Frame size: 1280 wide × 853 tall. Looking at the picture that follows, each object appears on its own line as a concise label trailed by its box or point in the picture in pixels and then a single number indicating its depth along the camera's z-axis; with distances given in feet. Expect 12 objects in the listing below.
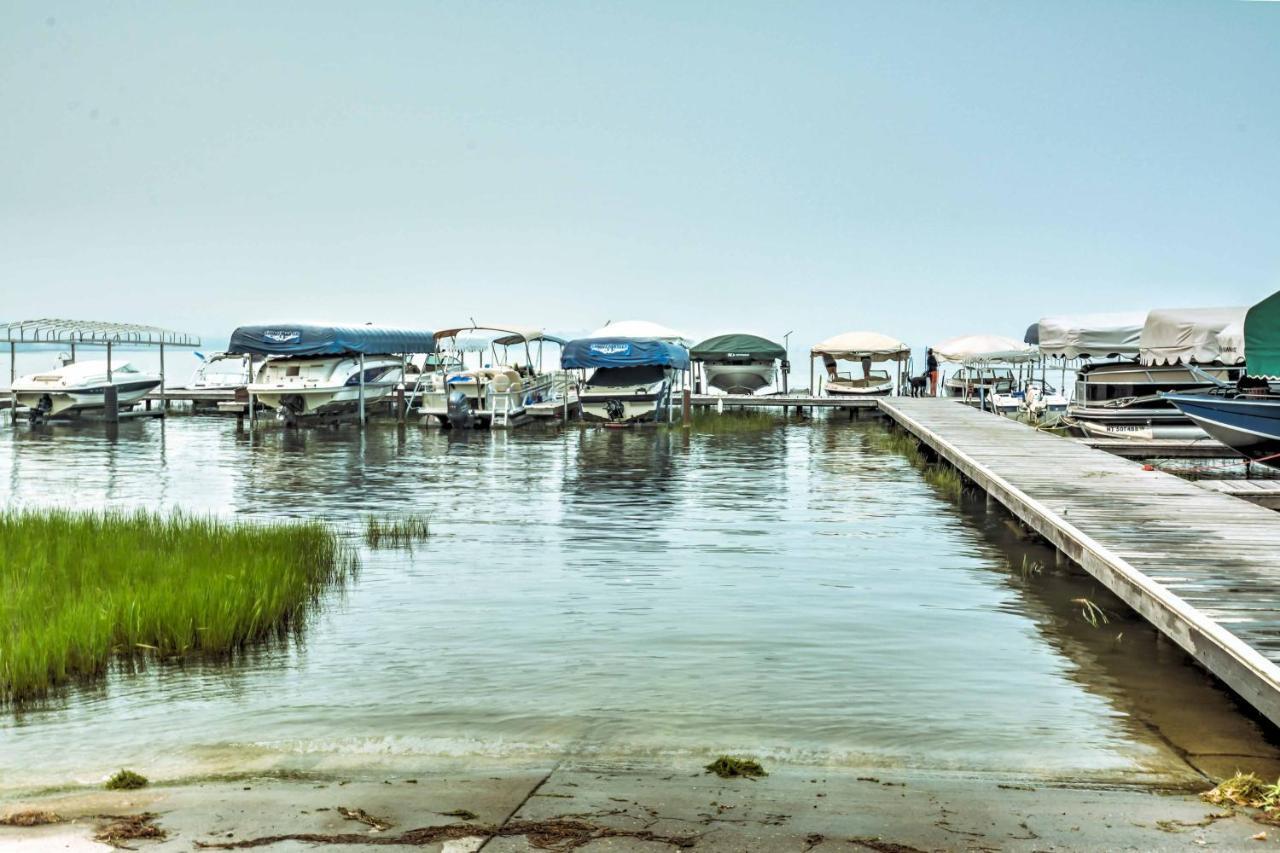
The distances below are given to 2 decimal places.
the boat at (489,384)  115.75
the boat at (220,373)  156.25
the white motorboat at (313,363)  114.52
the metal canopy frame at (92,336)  116.78
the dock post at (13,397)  111.65
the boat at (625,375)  116.67
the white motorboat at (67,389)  117.19
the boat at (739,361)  150.30
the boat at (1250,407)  58.80
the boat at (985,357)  157.40
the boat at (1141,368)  85.05
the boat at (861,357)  142.61
